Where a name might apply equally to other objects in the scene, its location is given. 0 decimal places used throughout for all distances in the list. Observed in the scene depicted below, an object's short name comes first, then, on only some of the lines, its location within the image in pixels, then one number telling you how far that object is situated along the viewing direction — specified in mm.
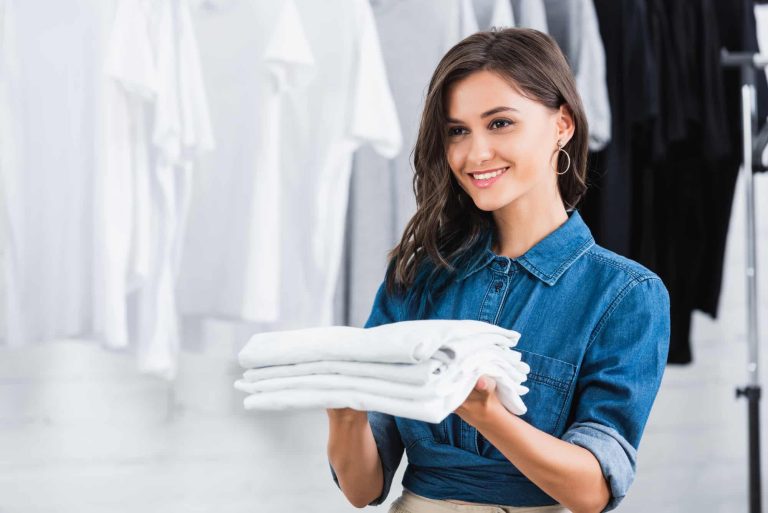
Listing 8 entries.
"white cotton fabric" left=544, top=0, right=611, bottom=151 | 3225
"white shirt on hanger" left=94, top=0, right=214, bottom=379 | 2940
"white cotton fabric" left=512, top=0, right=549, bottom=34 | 3212
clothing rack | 3320
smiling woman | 2211
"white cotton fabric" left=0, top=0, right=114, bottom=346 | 2979
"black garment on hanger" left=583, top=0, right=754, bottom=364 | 3338
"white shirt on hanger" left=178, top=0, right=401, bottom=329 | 3033
